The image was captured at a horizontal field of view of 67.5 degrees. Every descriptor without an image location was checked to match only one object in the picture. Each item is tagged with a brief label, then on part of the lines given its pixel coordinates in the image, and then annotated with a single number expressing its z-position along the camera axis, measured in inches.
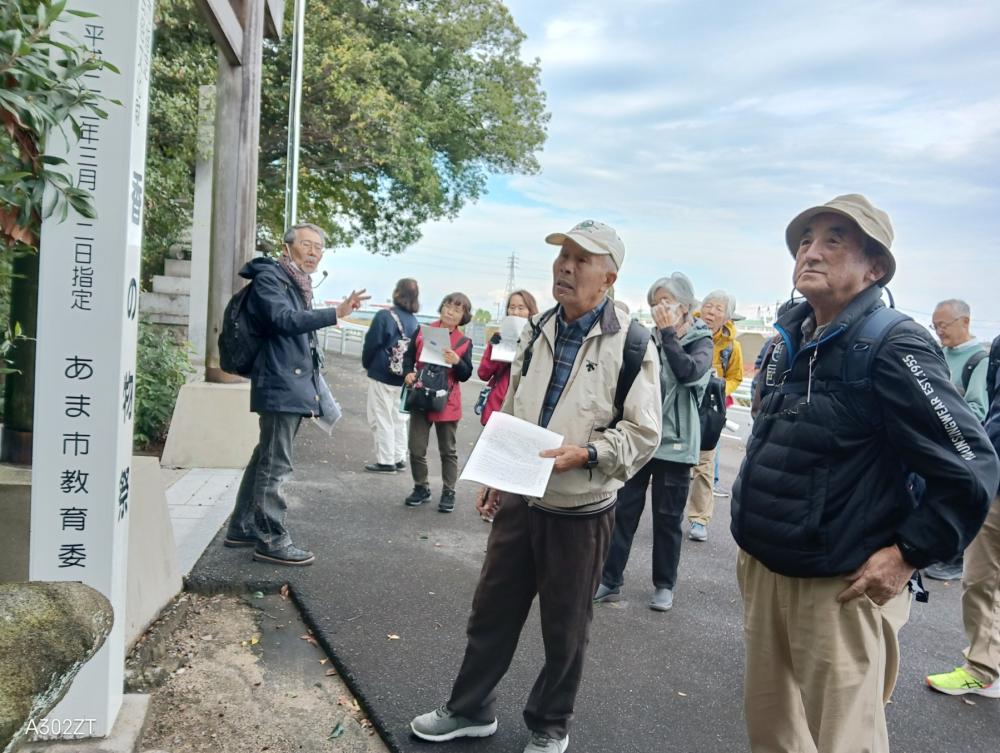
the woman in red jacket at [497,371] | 225.6
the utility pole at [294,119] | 406.0
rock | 49.2
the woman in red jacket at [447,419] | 251.6
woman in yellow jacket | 234.8
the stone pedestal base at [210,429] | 281.3
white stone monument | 93.7
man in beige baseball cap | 106.0
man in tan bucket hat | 76.7
